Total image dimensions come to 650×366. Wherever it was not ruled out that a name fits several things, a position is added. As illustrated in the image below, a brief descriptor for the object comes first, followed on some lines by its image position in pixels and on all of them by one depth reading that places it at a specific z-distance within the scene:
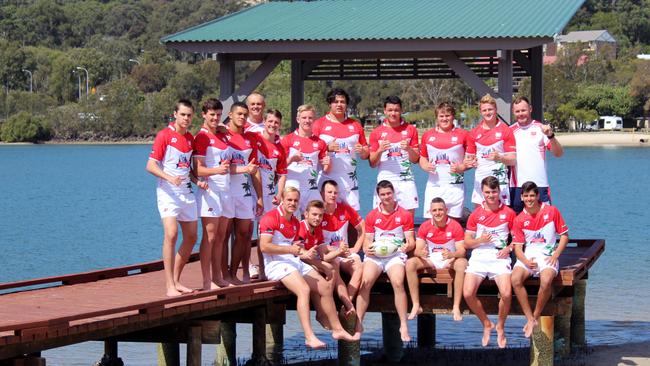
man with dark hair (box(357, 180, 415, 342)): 12.32
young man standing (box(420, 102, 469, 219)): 12.77
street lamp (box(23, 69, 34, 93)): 118.88
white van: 101.50
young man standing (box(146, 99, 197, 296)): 11.40
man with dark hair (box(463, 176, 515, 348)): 12.12
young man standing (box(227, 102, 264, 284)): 12.02
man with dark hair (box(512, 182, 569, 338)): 12.07
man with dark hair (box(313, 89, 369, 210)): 12.83
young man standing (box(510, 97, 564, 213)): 12.70
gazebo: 14.91
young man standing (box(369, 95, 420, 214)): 12.88
